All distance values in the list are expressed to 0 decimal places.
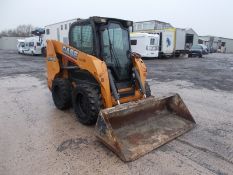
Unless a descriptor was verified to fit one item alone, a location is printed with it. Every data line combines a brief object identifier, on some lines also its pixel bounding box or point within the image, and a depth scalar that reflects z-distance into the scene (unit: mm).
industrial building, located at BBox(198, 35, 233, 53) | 39637
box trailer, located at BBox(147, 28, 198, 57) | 17995
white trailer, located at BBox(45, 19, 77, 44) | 15159
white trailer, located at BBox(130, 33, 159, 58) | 15998
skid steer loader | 2995
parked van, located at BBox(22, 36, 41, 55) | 20116
